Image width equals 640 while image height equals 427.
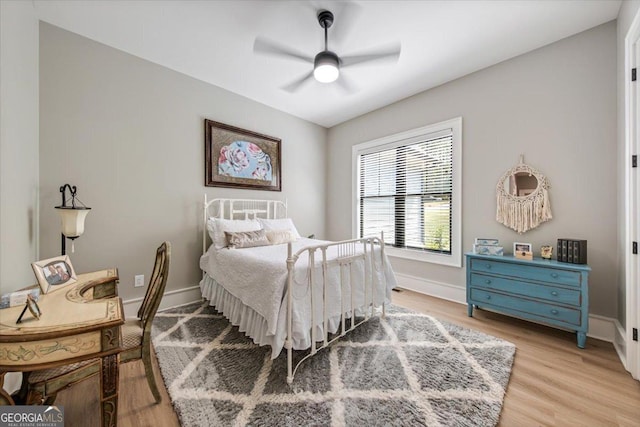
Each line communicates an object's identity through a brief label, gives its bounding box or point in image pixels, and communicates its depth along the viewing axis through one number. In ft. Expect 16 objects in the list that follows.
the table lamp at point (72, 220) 6.46
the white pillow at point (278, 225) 10.95
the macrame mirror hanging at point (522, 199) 8.26
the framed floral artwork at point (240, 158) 10.70
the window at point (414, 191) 10.62
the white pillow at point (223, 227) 9.21
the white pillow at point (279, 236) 10.21
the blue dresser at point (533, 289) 6.84
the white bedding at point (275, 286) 5.57
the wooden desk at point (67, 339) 3.06
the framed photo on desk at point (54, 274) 4.50
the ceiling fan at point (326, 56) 6.74
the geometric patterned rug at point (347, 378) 4.61
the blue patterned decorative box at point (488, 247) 8.70
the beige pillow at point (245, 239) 8.96
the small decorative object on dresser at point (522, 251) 8.12
